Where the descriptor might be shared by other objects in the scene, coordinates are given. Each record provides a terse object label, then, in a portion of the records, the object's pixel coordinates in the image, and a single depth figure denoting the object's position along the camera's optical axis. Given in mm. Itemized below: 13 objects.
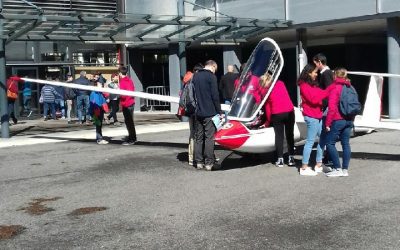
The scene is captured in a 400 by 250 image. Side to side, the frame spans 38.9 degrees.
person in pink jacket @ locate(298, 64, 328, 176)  8766
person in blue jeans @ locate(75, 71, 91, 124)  19781
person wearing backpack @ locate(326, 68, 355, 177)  8336
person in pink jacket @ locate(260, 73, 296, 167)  9297
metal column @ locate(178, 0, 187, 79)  18844
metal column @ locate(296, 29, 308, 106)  20306
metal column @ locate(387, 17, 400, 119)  16656
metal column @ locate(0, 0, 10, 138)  15031
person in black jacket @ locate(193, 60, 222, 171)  9570
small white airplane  9234
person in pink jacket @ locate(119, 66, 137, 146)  12578
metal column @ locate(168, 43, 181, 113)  22641
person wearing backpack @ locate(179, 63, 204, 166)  10086
